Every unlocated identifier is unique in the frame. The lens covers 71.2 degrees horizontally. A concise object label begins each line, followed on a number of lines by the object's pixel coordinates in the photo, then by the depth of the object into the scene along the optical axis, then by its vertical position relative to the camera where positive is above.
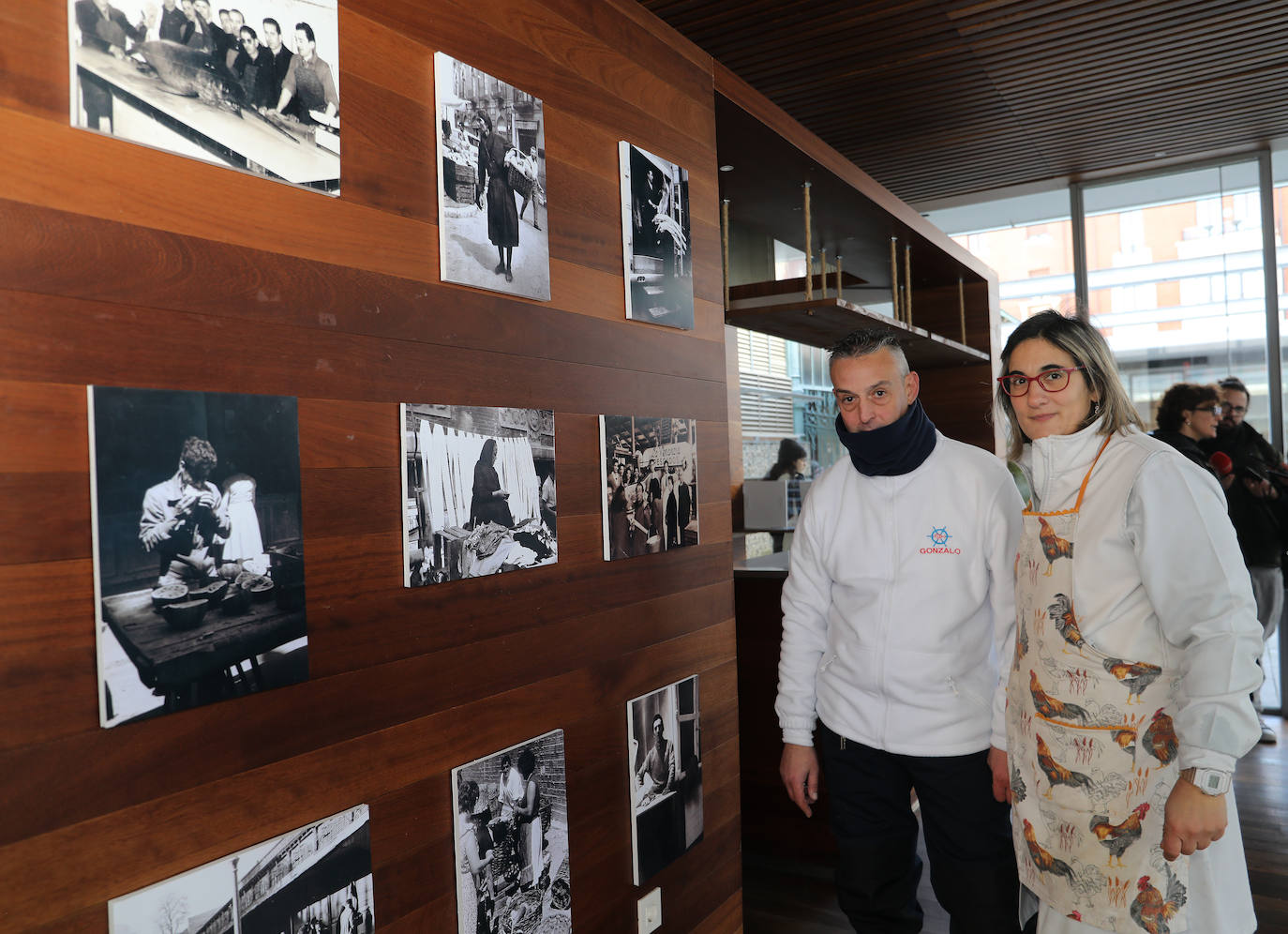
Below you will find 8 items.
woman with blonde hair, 1.56 -0.39
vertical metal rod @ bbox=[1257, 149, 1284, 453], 5.09 +0.87
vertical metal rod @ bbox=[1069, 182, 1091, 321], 5.66 +1.35
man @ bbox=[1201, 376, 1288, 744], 4.42 -0.34
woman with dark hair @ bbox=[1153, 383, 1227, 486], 4.25 +0.17
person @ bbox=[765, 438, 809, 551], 5.04 +0.01
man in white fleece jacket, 2.13 -0.49
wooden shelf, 3.38 +0.58
